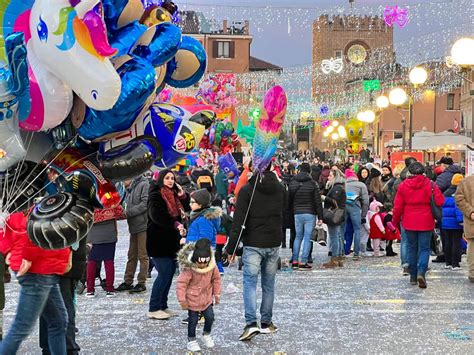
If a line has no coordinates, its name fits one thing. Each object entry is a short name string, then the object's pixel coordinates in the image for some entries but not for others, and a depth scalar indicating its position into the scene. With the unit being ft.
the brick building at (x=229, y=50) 173.17
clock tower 233.82
